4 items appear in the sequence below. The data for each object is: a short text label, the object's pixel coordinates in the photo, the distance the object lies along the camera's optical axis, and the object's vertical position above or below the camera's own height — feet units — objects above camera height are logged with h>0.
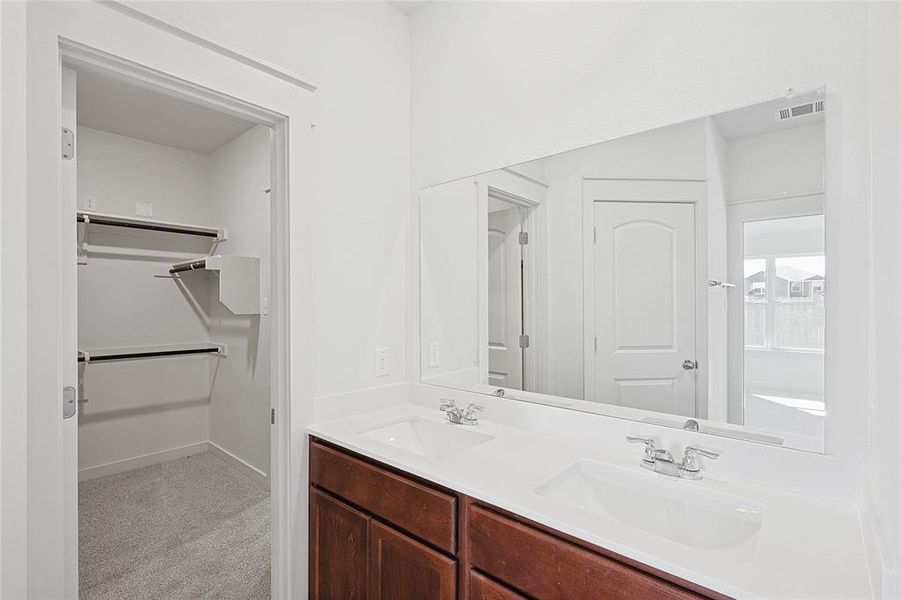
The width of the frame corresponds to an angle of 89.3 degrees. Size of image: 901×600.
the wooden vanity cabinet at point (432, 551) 3.14 -2.12
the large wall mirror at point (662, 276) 3.92 +0.26
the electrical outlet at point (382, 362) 6.55 -0.90
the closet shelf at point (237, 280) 9.86 +0.46
